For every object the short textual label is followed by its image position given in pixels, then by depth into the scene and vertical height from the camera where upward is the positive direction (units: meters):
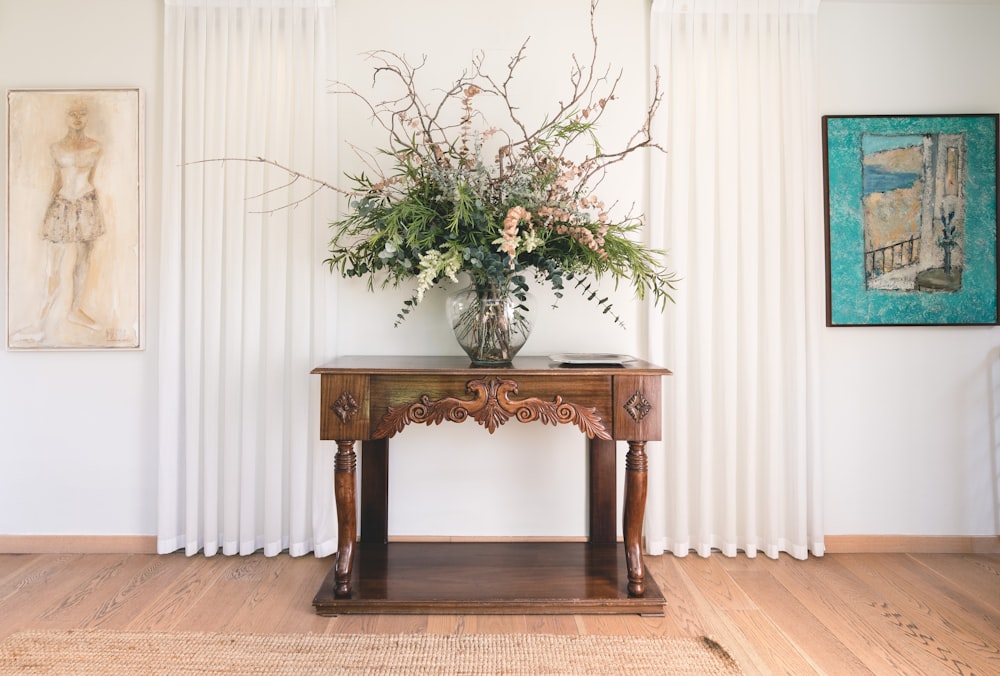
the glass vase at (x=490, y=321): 2.16 +0.10
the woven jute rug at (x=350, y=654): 1.74 -0.90
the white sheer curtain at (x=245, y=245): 2.52 +0.43
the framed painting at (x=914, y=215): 2.62 +0.58
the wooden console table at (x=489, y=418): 2.02 -0.23
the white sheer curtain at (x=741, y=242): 2.54 +0.45
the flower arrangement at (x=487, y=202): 2.04 +0.52
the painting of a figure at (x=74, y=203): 2.58 +0.61
